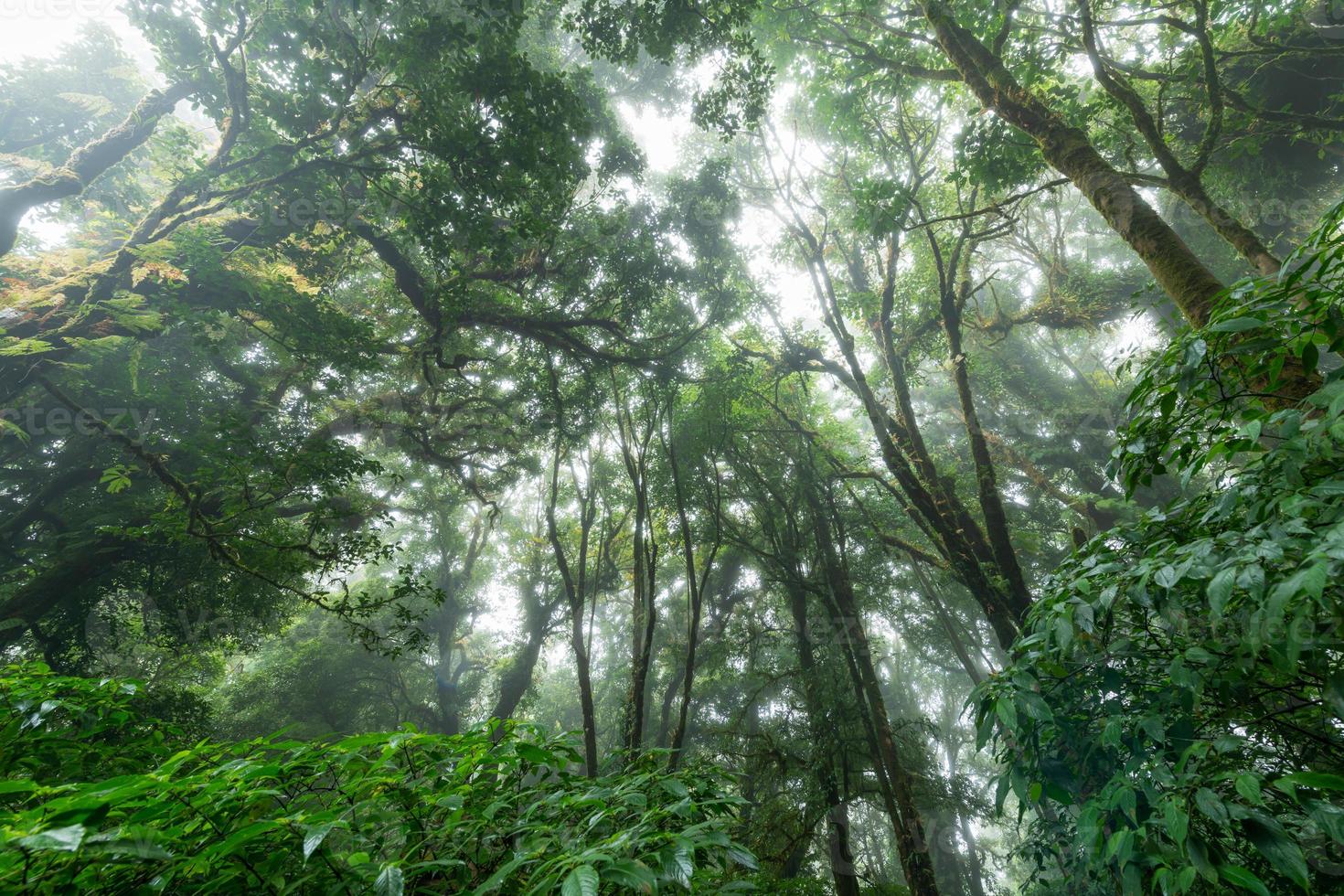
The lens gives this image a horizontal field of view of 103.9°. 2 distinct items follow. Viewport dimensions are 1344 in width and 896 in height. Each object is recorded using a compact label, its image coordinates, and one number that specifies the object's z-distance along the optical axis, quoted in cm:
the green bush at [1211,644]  106
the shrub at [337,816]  90
